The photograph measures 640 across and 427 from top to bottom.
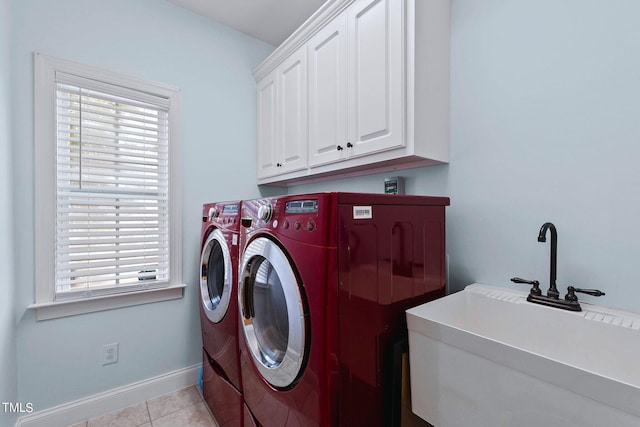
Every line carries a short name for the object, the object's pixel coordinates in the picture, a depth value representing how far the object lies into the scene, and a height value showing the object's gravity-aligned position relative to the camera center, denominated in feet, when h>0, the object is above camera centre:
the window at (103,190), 5.33 +0.48
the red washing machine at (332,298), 2.93 -1.03
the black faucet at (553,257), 3.56 -0.57
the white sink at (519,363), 2.04 -1.43
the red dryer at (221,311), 4.68 -1.84
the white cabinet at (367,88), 4.25 +2.22
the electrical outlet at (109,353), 5.89 -2.99
